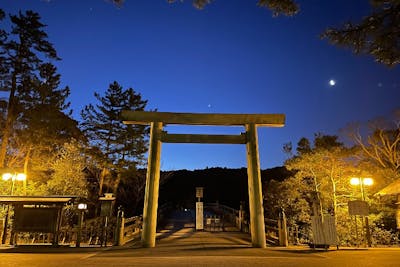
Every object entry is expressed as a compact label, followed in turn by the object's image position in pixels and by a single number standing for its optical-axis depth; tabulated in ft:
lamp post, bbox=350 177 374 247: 40.50
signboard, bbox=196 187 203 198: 63.37
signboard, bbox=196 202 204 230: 61.67
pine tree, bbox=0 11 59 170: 61.16
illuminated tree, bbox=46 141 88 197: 57.41
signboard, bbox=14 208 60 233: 34.30
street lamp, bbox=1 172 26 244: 44.04
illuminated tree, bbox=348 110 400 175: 66.95
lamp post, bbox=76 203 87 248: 34.45
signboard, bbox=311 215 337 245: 29.76
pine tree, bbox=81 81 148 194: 75.51
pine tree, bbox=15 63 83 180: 64.44
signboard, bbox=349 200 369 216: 34.65
